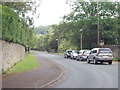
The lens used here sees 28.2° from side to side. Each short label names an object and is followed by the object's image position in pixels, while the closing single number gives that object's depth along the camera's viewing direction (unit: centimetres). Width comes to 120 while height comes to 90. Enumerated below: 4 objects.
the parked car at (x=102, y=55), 2469
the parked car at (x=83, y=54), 3284
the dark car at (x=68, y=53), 4473
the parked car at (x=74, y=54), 3919
